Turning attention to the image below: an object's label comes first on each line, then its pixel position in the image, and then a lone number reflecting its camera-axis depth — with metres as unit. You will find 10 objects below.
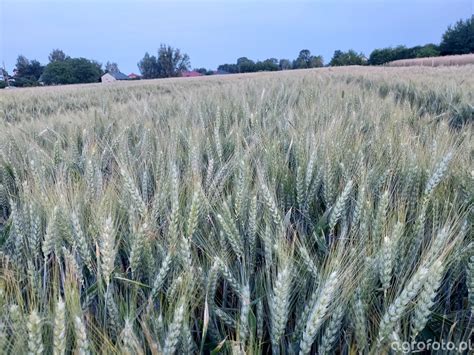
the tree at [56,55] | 62.66
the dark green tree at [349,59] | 44.19
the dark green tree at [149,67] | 49.47
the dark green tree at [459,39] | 38.84
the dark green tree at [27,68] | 52.16
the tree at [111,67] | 67.32
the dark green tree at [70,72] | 39.31
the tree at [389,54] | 41.80
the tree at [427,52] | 38.09
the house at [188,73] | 53.59
